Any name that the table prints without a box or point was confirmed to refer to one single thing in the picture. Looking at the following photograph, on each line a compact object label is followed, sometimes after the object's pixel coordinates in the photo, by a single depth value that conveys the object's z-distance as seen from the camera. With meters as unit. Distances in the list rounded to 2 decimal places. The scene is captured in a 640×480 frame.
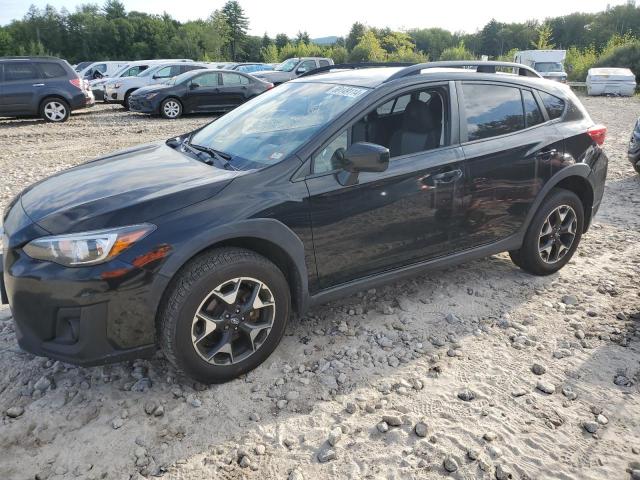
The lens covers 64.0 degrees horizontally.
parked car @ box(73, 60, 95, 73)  31.08
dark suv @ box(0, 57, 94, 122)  12.59
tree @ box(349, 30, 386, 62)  39.72
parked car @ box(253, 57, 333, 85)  21.77
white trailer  22.41
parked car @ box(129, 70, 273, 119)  14.09
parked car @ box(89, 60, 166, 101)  18.03
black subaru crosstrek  2.57
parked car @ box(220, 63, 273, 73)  26.52
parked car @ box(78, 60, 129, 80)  23.30
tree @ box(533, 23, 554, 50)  44.31
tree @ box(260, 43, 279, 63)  54.78
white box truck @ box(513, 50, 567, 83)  27.14
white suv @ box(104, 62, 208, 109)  16.61
